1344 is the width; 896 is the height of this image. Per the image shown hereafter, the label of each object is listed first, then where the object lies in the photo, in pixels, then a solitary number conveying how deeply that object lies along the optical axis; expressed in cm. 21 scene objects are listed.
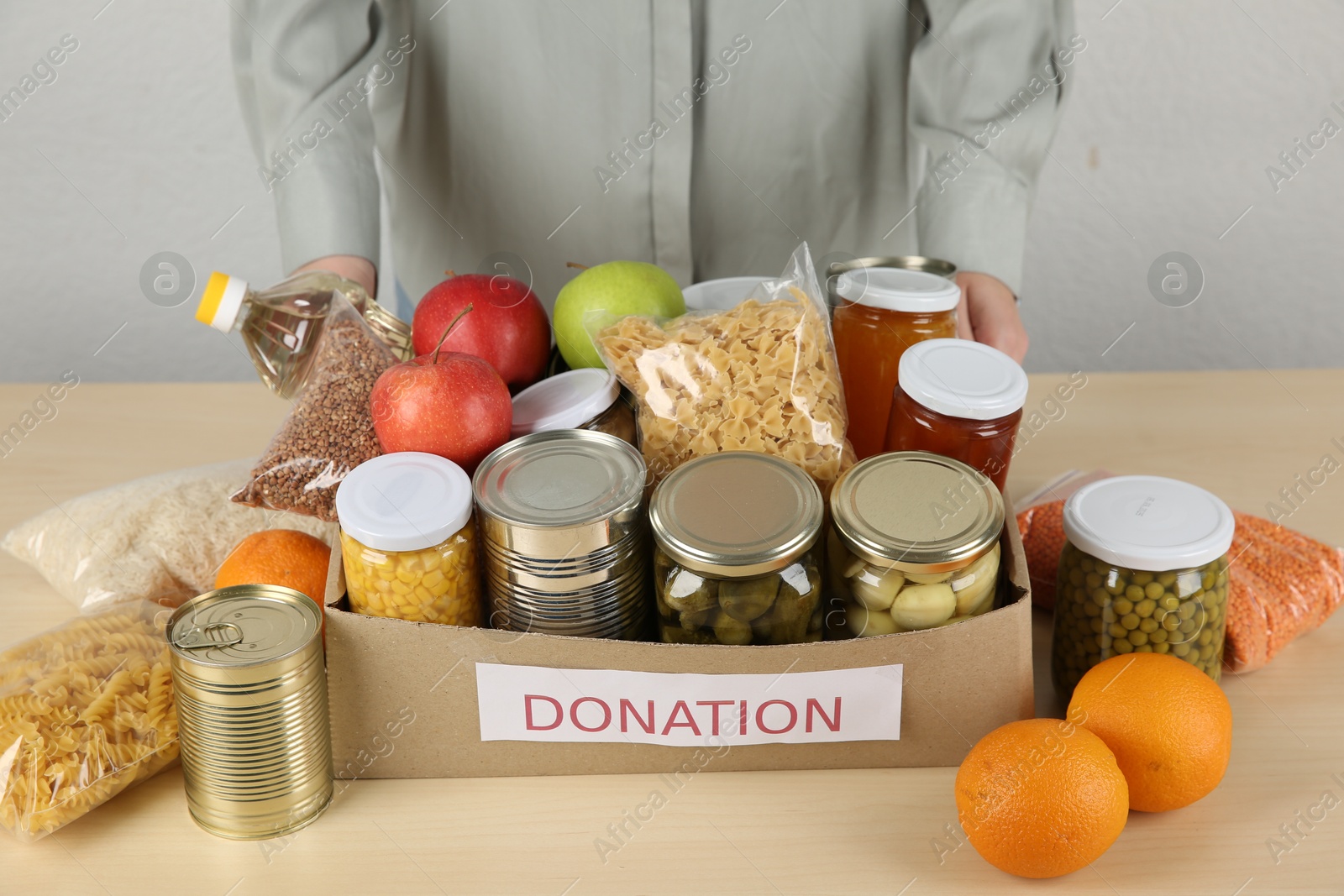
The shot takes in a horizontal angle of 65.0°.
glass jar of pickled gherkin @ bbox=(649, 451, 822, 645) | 66
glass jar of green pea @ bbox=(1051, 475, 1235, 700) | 70
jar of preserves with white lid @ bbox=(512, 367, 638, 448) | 78
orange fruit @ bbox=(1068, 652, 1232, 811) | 65
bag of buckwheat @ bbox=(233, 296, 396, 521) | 76
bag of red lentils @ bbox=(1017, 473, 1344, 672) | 79
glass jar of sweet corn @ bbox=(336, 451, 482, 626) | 66
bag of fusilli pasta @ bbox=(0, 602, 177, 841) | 66
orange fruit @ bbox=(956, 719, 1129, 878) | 61
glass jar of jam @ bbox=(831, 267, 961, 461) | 82
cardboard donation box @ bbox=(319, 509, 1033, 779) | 68
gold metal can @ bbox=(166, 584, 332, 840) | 64
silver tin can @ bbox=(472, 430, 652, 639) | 67
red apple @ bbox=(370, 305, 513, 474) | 72
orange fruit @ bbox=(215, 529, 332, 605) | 77
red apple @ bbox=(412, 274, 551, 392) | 84
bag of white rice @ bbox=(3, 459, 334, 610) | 86
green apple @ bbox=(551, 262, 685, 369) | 85
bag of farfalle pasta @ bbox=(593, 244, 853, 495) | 76
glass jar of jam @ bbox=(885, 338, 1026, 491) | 72
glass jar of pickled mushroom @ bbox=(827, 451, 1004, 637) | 66
